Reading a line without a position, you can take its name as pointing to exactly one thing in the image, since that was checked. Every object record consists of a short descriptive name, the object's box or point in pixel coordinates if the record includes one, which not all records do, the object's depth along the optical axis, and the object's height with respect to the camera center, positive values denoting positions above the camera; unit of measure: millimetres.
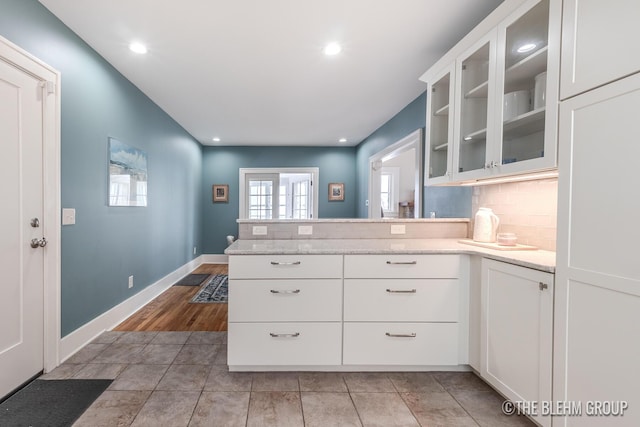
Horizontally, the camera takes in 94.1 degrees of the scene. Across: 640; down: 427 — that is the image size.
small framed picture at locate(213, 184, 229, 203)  6094 +302
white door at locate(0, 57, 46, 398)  1680 -141
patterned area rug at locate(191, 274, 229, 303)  3580 -1109
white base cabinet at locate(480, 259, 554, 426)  1385 -617
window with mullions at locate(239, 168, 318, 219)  6113 +342
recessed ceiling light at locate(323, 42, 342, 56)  2332 +1289
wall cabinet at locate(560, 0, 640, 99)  1062 +670
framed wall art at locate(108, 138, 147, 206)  2742 +315
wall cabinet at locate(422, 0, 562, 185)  1419 +691
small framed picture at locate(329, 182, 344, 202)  6273 +396
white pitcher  2160 -93
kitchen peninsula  1912 -633
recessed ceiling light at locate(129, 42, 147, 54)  2346 +1275
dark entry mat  1537 -1110
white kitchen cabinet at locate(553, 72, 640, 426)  1052 -153
